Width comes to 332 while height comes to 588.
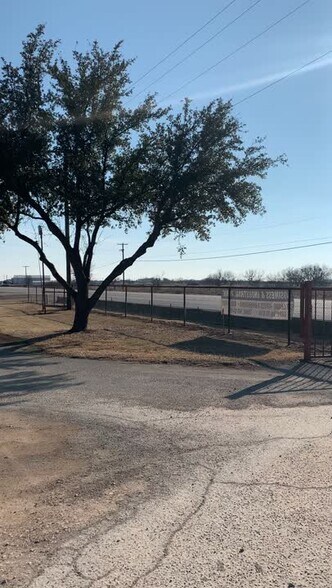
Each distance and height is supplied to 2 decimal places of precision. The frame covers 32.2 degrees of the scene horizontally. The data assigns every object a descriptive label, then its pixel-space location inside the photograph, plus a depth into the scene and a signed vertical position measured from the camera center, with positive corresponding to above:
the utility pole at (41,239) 33.14 +2.97
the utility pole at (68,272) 29.59 +1.31
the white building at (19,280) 180.09 +3.46
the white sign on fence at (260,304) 17.70 -0.33
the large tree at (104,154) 18.45 +4.55
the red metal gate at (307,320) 13.20 -0.62
